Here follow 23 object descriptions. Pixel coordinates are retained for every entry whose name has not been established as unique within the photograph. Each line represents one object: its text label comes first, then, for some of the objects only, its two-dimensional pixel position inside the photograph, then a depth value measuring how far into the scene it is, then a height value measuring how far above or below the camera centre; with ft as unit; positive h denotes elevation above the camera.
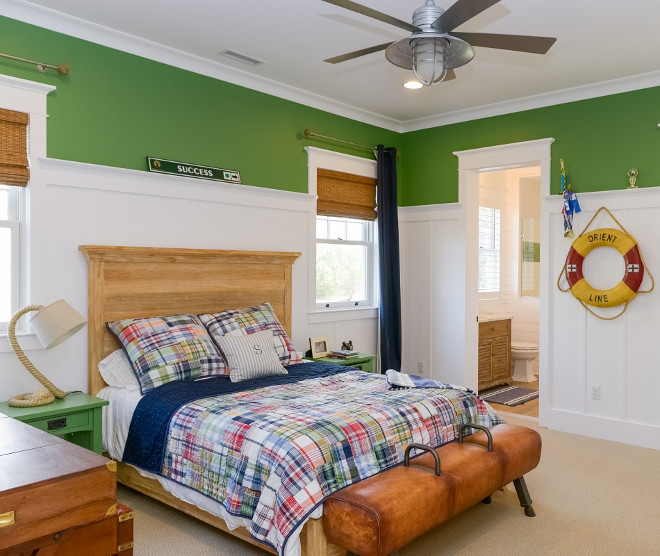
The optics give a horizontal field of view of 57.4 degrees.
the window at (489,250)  23.11 +0.97
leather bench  7.58 -3.01
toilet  21.74 -3.09
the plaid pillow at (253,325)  12.84 -1.07
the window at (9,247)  11.10 +0.55
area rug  19.07 -3.99
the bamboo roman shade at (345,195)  16.84 +2.34
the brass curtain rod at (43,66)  10.82 +3.94
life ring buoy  14.35 +0.16
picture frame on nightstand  15.63 -1.87
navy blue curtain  18.06 +0.28
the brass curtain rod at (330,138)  16.19 +3.86
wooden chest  4.42 -1.63
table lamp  9.86 -0.89
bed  11.63 -0.25
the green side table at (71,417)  9.70 -2.33
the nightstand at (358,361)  15.37 -2.22
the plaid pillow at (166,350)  11.18 -1.42
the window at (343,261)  17.25 +0.42
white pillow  11.45 -1.82
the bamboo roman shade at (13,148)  10.73 +2.32
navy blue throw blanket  9.88 -2.28
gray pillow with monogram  11.90 -1.63
